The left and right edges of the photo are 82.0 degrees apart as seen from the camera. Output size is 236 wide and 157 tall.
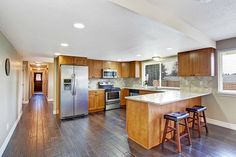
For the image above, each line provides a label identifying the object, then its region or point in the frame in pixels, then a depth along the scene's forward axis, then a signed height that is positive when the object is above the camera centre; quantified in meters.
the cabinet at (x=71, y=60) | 4.88 +0.72
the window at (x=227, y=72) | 3.75 +0.18
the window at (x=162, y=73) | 5.45 +0.24
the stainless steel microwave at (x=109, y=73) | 6.35 +0.29
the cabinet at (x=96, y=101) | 5.62 -0.91
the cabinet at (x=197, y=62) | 3.88 +0.50
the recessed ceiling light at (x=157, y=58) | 5.38 +0.83
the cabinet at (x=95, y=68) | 6.07 +0.52
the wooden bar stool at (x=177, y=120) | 2.55 -0.81
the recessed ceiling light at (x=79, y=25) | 2.22 +0.91
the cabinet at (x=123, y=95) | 6.55 -0.77
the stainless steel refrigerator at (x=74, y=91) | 4.75 -0.42
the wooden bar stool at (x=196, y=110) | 3.21 -0.77
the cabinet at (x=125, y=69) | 6.97 +0.52
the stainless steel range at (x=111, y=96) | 6.01 -0.77
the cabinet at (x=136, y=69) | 6.64 +0.49
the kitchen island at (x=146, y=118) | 2.71 -0.84
